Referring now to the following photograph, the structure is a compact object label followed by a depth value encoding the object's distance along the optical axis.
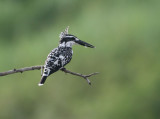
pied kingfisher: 11.52
